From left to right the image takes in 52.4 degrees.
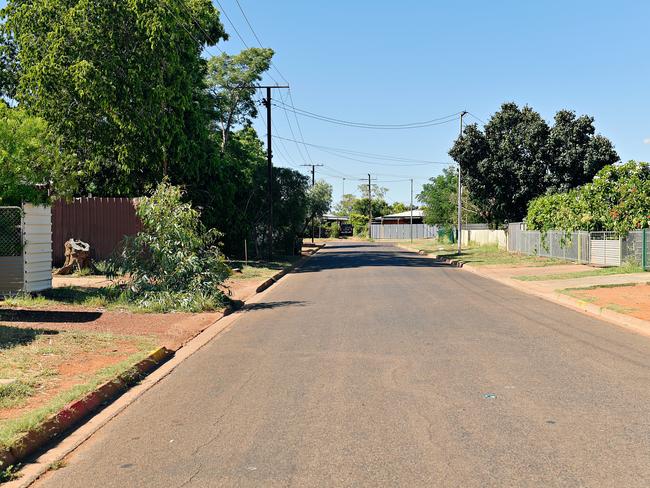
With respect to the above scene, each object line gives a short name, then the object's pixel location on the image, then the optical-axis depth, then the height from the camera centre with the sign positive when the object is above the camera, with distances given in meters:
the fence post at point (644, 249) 24.12 -0.44
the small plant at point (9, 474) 5.00 -1.85
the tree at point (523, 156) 43.66 +5.46
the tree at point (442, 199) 70.19 +3.94
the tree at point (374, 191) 148.88 +10.41
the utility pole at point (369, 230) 100.54 +0.79
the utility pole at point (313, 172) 80.04 +7.83
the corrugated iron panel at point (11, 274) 14.87 -0.90
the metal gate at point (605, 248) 26.55 -0.49
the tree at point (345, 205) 147.12 +6.89
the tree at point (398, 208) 153.73 +6.60
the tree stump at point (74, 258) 23.00 -0.84
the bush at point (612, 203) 27.24 +1.49
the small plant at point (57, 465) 5.29 -1.87
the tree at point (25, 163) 13.77 +1.56
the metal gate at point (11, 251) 14.88 -0.38
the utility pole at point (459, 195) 43.46 +2.68
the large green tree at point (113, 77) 23.36 +5.70
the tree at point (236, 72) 45.38 +11.23
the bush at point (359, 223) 107.70 +2.23
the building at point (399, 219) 112.06 +3.09
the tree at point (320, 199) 64.26 +3.71
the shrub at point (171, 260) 15.15 -0.61
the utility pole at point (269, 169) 35.54 +3.59
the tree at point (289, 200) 39.78 +2.16
